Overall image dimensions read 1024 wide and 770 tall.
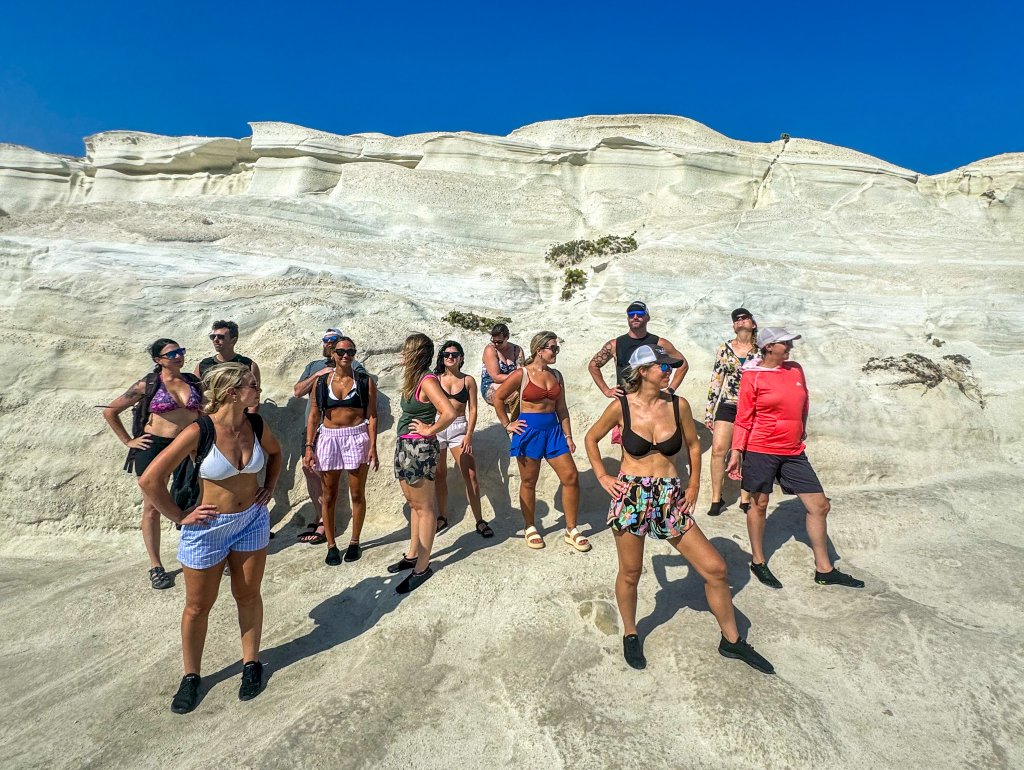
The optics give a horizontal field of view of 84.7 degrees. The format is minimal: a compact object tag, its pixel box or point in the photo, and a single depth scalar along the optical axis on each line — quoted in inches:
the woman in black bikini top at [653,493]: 145.5
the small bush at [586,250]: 498.6
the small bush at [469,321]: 382.0
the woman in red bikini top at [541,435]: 216.2
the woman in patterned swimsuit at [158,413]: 216.5
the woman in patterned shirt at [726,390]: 241.9
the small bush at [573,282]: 452.4
